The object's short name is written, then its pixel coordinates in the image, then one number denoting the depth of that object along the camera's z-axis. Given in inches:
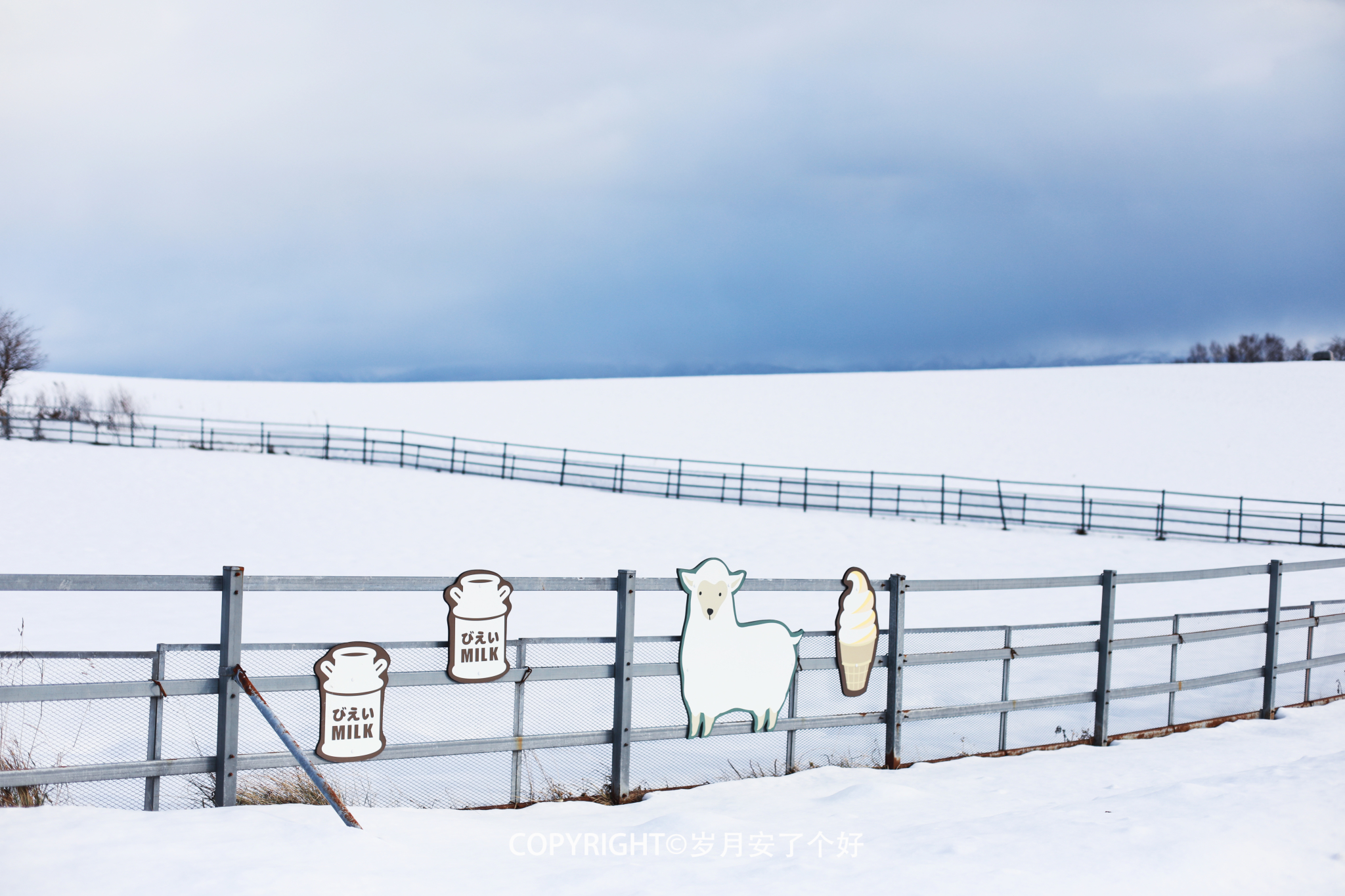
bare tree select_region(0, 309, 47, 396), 2081.7
